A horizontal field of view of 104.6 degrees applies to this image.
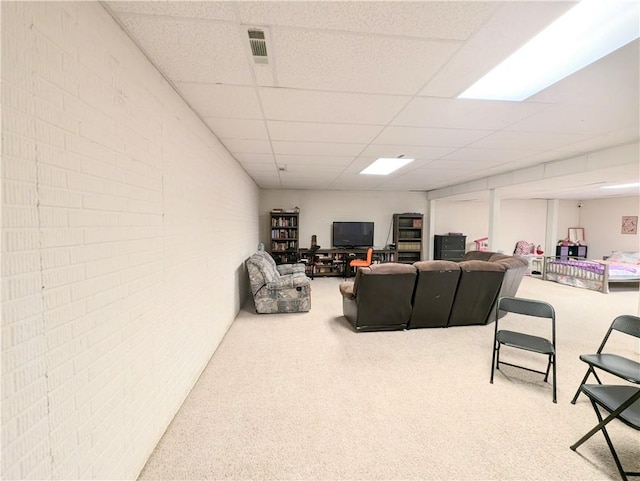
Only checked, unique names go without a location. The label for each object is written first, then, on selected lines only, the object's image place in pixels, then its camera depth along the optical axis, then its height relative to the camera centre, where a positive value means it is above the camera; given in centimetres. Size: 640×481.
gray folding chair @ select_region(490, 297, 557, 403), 209 -100
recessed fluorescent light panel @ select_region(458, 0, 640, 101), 115 +100
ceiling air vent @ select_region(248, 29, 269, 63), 123 +97
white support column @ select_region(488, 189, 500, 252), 505 +25
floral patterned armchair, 376 -98
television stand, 658 -83
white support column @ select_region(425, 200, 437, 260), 703 +5
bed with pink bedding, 530 -96
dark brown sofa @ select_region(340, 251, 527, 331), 301 -85
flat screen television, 674 -19
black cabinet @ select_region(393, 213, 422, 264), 685 -24
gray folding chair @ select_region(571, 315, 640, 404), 168 -99
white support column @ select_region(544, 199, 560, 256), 701 +3
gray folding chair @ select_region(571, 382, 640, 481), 136 -104
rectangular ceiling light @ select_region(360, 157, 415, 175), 371 +101
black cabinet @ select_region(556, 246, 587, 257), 749 -69
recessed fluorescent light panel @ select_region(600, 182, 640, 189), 501 +89
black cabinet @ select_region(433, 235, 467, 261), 685 -54
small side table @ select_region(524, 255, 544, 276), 665 -100
